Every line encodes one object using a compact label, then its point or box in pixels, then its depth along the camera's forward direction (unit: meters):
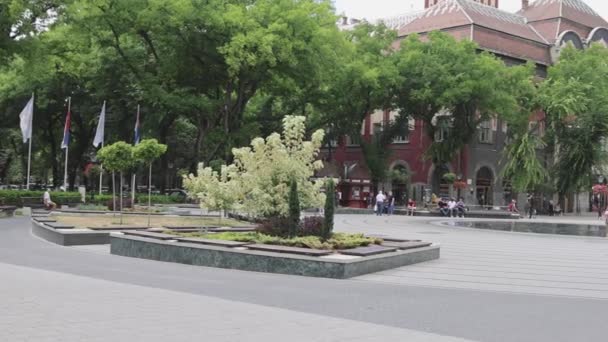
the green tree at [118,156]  25.19
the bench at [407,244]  15.85
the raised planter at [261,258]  12.92
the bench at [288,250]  13.53
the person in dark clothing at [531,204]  50.54
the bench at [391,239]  17.37
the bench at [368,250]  13.93
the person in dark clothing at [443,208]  46.17
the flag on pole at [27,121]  35.38
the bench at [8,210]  31.98
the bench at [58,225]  19.87
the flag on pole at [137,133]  40.48
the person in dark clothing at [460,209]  46.59
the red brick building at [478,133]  57.62
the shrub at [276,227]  16.25
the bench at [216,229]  19.03
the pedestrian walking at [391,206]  47.06
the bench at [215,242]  14.67
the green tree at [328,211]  15.54
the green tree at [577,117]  53.56
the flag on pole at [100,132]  38.69
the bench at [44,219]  22.59
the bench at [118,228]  20.05
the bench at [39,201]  37.69
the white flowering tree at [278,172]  16.89
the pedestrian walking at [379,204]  44.78
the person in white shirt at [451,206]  45.38
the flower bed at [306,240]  14.71
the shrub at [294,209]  15.79
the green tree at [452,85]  48.28
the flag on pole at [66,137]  39.88
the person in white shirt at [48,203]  34.78
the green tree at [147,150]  24.80
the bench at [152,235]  16.03
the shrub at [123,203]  33.38
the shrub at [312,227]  15.99
